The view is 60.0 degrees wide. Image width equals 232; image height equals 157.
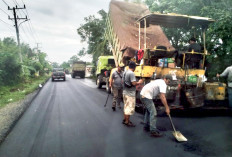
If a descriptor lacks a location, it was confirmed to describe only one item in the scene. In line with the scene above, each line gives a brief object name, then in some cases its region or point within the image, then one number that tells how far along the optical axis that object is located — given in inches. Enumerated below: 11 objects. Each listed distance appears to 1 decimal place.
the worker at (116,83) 299.0
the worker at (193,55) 271.4
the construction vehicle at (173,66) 263.7
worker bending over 181.3
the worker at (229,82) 265.7
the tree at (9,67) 647.8
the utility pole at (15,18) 958.2
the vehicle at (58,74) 1052.5
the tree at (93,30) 1254.6
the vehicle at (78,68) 1321.4
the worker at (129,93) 213.5
